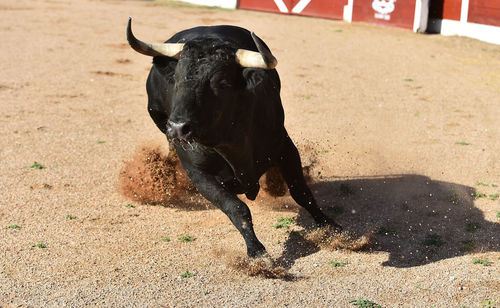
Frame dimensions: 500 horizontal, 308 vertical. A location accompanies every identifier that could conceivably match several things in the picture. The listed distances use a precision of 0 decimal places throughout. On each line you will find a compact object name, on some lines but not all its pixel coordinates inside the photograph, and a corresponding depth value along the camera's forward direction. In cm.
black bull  996
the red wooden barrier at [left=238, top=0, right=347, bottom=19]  3341
